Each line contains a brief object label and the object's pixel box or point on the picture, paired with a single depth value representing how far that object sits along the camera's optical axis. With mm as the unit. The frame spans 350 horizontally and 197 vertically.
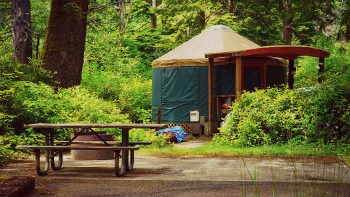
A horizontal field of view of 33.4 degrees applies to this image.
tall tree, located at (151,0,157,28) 29628
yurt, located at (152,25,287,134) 14680
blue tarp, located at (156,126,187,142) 12827
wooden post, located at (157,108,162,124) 14511
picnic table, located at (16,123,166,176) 5828
